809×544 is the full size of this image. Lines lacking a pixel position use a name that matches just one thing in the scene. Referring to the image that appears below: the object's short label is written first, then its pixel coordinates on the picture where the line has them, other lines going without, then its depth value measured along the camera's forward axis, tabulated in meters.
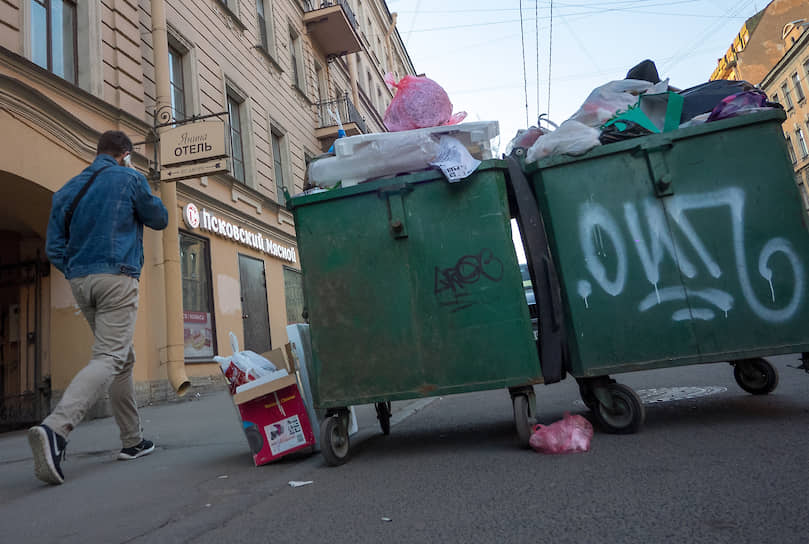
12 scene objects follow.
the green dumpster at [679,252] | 3.05
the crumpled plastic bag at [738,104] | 3.24
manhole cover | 4.28
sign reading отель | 7.79
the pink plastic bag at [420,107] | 3.58
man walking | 3.37
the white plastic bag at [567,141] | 3.29
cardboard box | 3.31
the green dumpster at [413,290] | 3.10
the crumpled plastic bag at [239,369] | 3.40
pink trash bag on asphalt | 2.80
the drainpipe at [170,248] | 7.70
